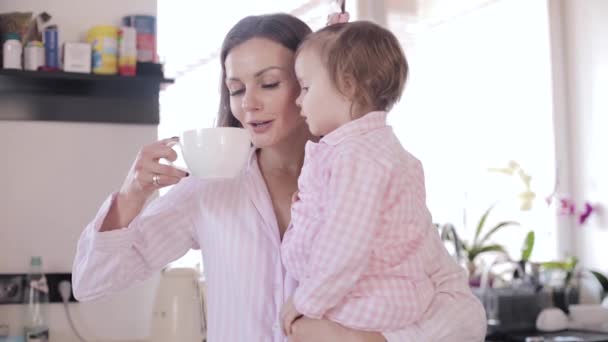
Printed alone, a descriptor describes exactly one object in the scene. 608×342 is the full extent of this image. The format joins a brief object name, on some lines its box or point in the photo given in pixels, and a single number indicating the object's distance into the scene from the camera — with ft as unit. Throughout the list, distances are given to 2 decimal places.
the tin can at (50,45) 8.20
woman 4.25
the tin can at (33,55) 8.14
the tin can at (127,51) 8.39
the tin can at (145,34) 8.59
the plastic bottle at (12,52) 8.05
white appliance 7.75
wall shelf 8.19
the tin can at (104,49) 8.30
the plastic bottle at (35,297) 8.06
